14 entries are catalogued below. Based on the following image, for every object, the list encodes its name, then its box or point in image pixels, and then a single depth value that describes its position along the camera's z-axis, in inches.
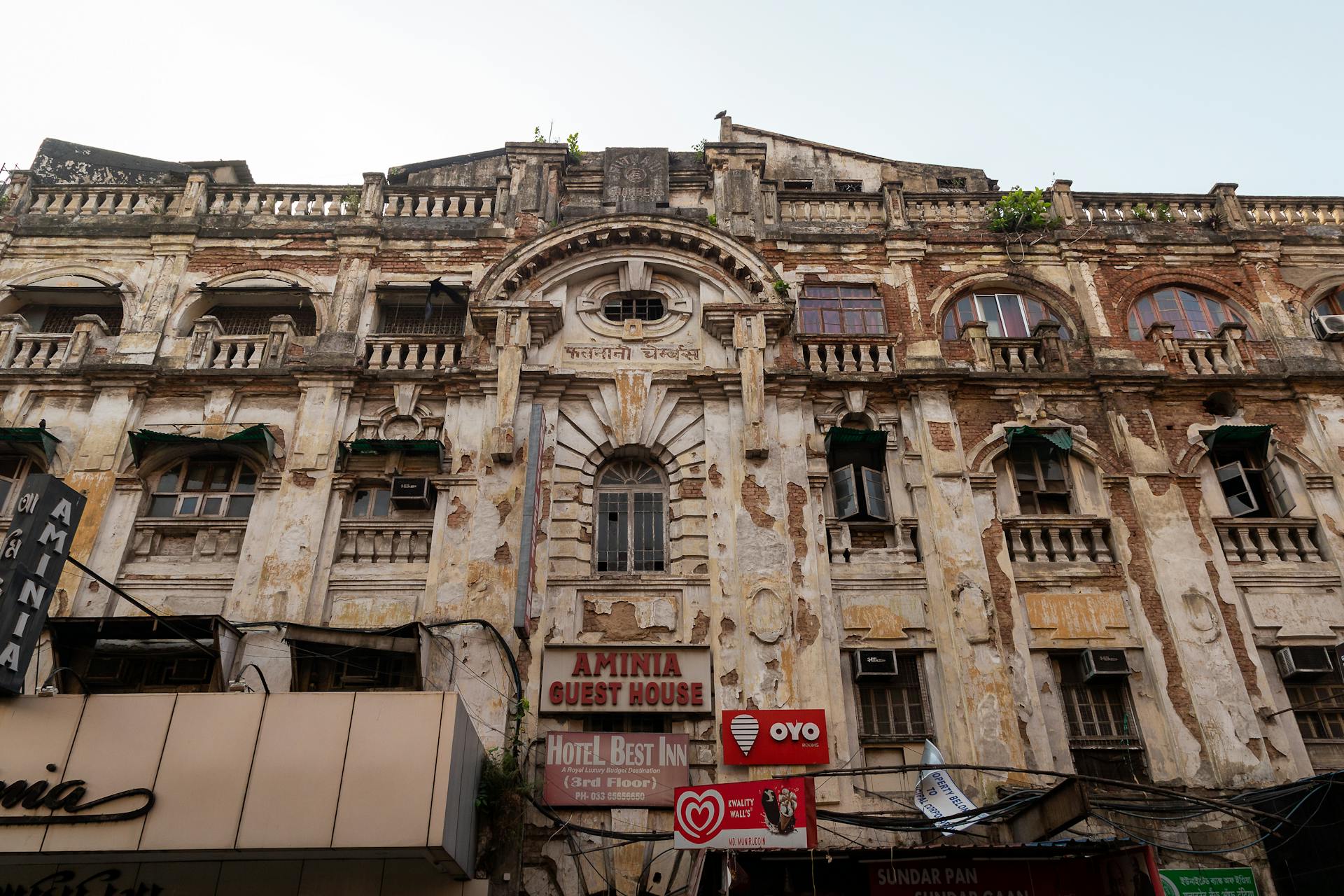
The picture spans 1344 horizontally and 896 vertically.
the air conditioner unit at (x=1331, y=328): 642.2
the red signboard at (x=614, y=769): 478.9
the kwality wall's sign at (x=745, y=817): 404.8
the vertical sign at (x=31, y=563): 391.5
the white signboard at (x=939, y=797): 464.4
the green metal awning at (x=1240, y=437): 593.9
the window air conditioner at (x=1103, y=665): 513.3
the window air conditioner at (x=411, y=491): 554.6
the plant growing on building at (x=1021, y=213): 691.4
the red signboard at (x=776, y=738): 485.7
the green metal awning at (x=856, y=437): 587.2
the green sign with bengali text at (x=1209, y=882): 459.2
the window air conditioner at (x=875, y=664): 512.4
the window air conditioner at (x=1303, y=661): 515.2
